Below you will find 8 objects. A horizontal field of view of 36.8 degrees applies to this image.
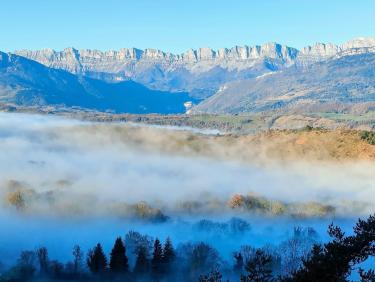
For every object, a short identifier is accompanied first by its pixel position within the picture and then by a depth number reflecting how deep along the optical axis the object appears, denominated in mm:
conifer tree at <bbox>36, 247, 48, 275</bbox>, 143162
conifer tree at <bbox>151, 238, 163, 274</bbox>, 137500
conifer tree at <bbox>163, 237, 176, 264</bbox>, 141625
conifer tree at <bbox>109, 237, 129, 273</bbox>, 131375
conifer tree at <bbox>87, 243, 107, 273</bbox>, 133625
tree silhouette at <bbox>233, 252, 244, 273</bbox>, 143238
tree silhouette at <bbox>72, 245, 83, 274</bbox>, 144500
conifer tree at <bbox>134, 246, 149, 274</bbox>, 135125
